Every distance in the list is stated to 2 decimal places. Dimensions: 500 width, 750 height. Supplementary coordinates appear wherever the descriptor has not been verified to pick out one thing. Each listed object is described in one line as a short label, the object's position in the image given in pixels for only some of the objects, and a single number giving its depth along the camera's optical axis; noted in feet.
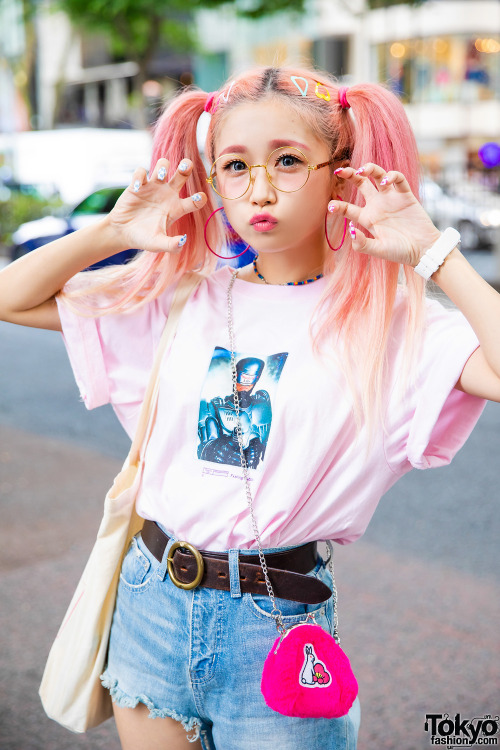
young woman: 5.24
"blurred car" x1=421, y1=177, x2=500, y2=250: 56.59
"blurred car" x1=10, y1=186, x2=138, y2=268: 40.04
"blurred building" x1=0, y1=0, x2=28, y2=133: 85.87
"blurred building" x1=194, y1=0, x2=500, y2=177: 103.60
